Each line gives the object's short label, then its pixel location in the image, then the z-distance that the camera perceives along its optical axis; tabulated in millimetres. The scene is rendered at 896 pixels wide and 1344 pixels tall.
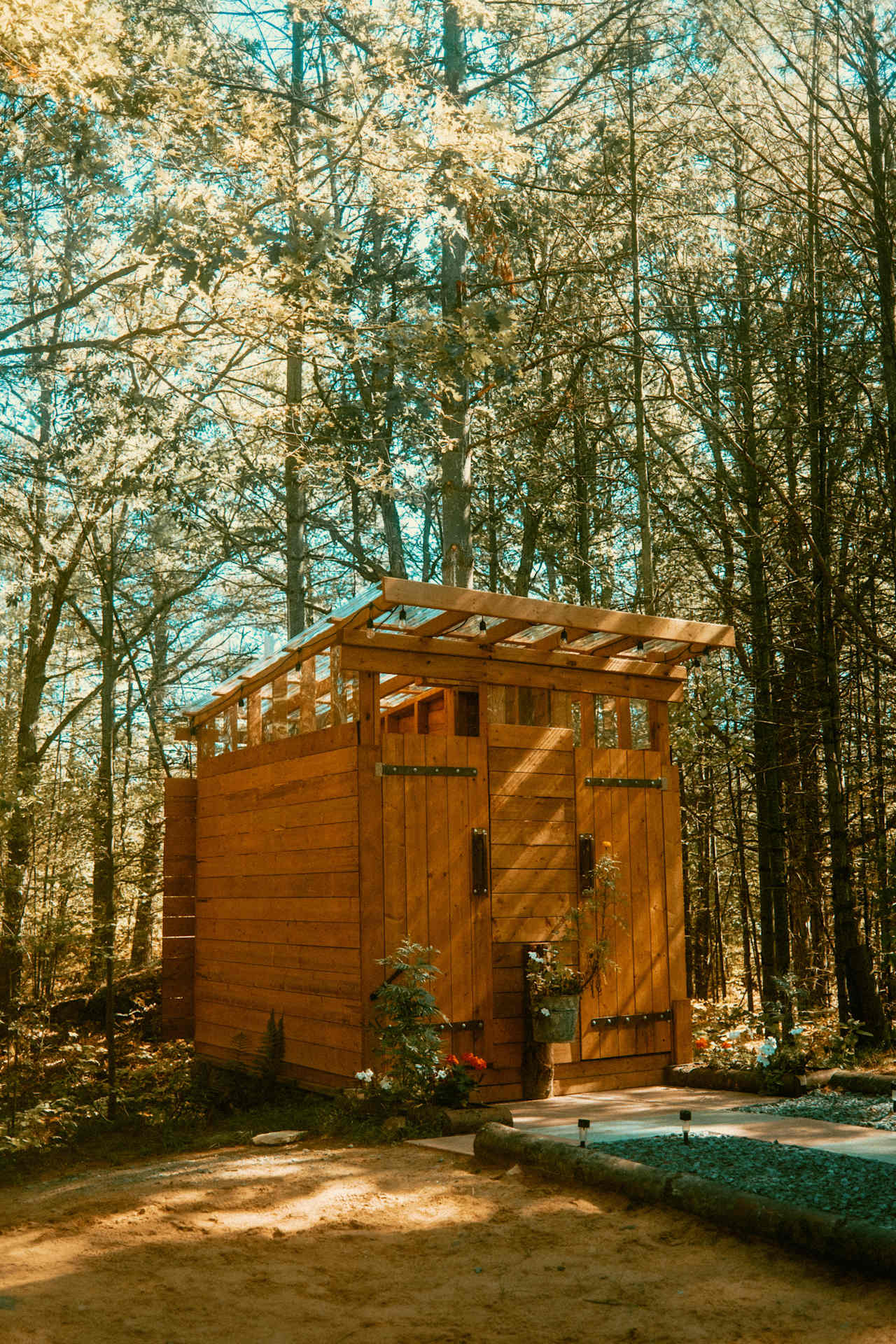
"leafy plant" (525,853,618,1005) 6531
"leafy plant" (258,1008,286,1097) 7031
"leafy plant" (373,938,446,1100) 5617
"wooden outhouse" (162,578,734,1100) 6344
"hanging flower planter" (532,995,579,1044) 6367
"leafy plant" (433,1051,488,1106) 5703
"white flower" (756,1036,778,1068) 6457
